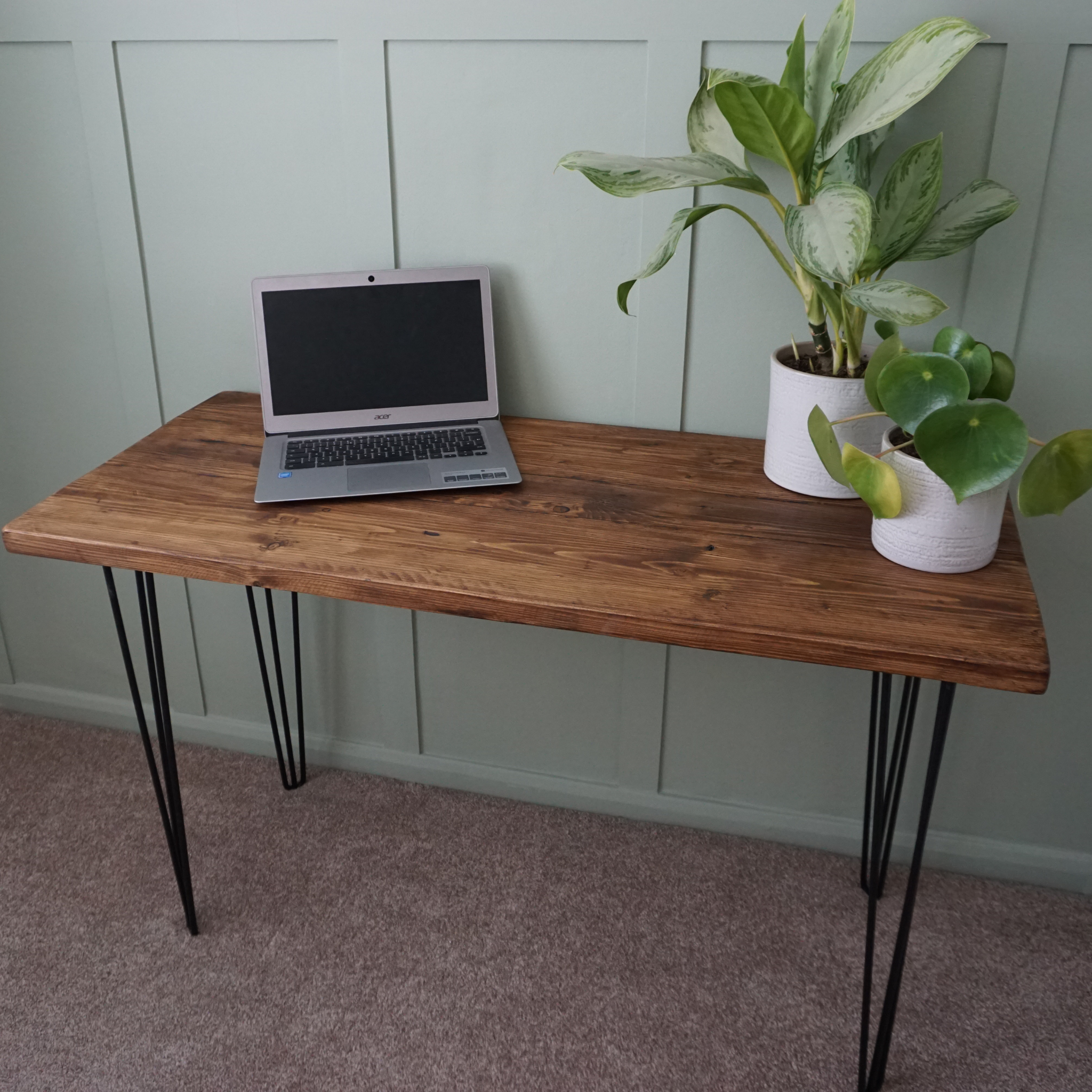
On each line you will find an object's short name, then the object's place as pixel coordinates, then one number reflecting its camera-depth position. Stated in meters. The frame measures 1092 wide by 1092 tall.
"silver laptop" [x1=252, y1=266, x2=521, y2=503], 1.50
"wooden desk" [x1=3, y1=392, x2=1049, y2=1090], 1.05
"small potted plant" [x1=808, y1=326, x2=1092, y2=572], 1.01
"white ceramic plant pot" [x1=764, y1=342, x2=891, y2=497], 1.26
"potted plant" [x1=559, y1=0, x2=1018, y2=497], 1.06
